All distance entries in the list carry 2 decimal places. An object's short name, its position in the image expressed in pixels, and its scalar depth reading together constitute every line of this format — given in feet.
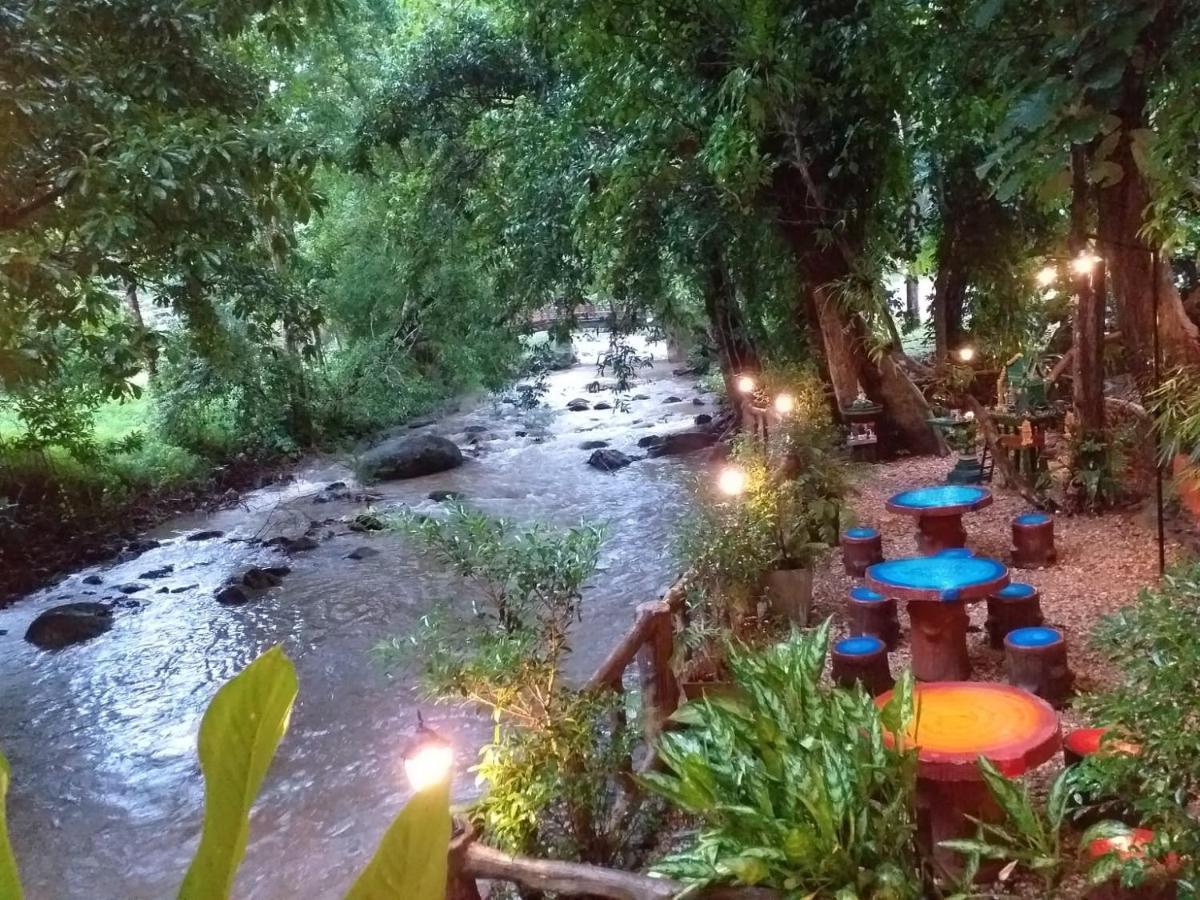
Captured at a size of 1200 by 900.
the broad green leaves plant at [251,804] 2.66
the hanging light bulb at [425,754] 8.32
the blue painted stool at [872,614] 15.01
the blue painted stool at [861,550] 18.03
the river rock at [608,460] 41.44
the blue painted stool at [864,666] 12.80
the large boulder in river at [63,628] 26.32
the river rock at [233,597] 28.43
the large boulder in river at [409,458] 42.16
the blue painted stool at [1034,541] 17.38
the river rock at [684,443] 43.09
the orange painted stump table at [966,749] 8.46
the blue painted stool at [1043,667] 12.18
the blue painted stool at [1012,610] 14.16
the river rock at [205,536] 35.45
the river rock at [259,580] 29.40
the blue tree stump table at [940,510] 17.02
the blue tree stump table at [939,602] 12.85
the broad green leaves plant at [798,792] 7.45
